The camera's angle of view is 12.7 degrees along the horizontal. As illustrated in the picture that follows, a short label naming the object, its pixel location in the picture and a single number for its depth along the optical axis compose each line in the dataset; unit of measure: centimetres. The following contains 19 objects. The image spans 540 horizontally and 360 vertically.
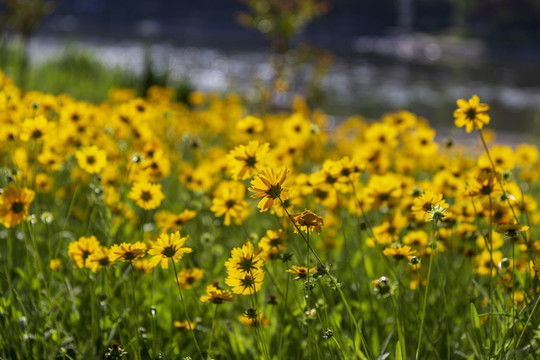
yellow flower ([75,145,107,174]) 315
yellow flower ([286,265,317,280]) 278
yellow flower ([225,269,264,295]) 275
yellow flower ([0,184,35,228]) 290
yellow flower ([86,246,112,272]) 284
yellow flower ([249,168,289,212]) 269
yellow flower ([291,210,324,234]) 270
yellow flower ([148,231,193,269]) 275
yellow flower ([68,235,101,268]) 293
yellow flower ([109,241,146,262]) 276
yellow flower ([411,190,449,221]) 281
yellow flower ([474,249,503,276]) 316
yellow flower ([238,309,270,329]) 274
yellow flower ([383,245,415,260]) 290
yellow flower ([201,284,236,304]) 277
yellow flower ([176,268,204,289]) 299
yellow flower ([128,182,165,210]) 302
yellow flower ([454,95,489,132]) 295
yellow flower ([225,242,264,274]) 275
